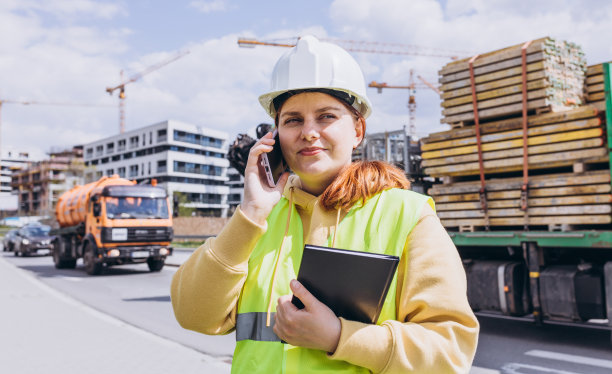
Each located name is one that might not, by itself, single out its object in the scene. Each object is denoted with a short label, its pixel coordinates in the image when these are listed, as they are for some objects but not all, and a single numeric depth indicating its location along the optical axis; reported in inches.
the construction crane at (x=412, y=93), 3567.9
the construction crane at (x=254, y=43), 2704.2
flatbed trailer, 233.5
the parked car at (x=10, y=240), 1109.6
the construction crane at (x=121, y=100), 4439.0
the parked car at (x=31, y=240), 1027.3
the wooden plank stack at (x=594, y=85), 296.8
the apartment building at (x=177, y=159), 3518.7
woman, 53.7
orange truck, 617.0
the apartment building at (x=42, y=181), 4296.3
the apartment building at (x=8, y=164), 5964.6
